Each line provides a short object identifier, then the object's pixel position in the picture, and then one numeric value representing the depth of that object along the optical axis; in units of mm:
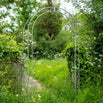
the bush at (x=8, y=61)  2938
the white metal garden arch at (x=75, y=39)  3172
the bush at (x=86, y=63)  3131
